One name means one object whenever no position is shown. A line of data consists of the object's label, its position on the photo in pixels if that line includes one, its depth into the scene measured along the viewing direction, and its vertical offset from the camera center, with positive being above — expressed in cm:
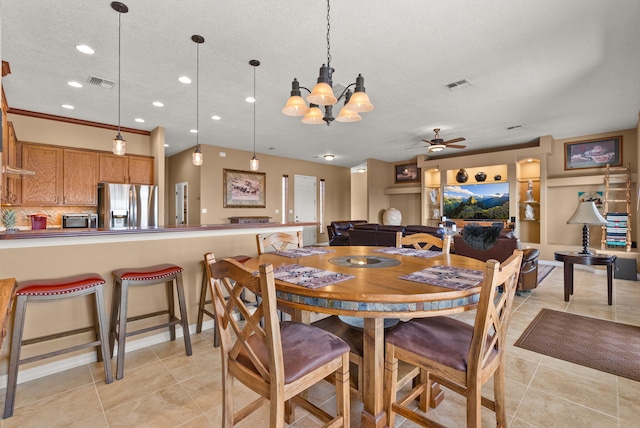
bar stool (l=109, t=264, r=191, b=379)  206 -64
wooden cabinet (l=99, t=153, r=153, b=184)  522 +84
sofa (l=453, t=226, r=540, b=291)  370 -55
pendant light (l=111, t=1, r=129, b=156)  222 +159
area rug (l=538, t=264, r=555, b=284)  492 -109
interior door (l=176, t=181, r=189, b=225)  753 +27
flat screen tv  714 +30
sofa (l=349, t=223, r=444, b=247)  458 -34
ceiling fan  566 +136
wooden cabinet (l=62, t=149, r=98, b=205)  485 +63
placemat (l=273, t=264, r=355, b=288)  137 -32
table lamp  361 -5
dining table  120 -33
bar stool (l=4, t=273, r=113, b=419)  172 -58
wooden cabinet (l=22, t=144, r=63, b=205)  451 +62
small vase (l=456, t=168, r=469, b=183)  797 +101
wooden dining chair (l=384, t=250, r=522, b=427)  115 -61
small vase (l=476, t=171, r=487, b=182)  768 +97
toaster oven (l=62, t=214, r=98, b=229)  484 -11
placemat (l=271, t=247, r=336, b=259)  213 -30
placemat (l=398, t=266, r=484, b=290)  133 -32
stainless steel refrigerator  505 +16
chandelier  205 +83
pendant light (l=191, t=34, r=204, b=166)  266 +160
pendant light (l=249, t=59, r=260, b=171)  309 +161
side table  349 -62
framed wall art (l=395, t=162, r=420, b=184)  914 +129
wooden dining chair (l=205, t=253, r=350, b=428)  109 -61
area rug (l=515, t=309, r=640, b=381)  220 -113
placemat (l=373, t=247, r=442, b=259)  215 -31
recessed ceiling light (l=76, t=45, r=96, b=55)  277 +159
